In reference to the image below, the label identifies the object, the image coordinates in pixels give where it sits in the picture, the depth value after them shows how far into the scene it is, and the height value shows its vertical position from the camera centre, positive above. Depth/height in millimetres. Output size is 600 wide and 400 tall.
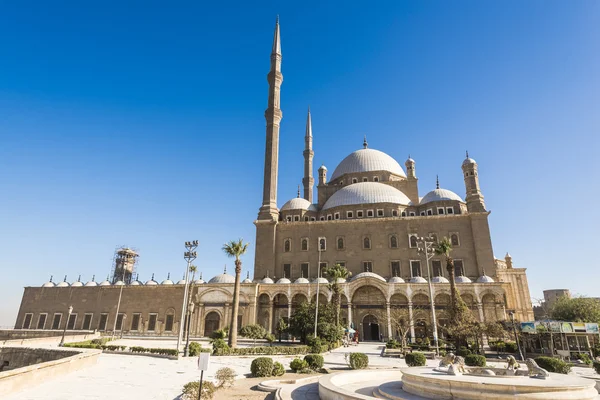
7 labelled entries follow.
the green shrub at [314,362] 16062 -1259
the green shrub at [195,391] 10273 -1613
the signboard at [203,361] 9617 -767
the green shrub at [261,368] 14891 -1422
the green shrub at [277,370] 15112 -1511
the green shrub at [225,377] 12117 -1448
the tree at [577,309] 42344 +2790
